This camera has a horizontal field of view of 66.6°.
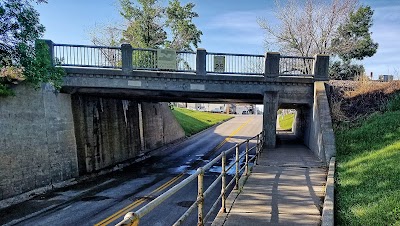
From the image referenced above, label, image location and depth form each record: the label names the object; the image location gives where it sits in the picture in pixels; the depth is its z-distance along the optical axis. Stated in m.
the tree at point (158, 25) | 29.69
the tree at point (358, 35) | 31.91
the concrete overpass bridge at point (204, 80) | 16.33
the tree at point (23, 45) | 11.27
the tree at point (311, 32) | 30.50
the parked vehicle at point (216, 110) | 96.39
